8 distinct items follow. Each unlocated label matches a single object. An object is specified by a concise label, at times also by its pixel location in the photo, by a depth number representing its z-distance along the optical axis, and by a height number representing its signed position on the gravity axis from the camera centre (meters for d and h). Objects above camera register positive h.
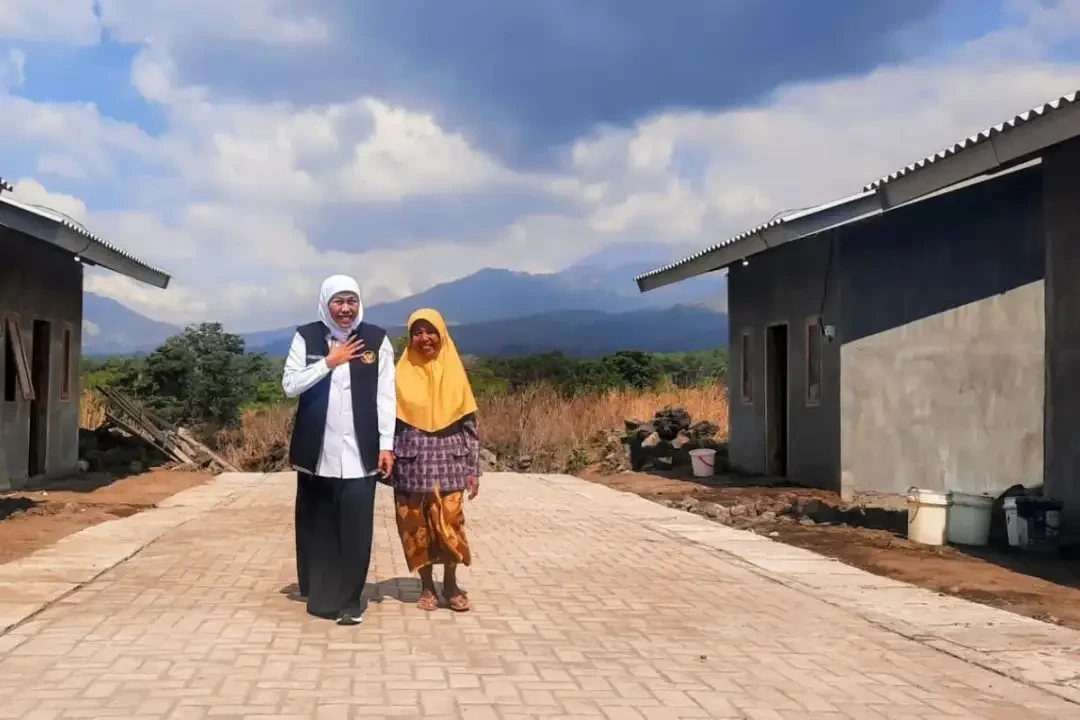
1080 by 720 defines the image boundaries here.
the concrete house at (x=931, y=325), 12.30 +1.09
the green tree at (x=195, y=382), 29.27 +0.80
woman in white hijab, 6.96 -0.14
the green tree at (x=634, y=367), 46.91 +2.13
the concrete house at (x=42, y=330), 13.78 +1.13
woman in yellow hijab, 7.28 -0.26
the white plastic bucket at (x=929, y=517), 10.62 -0.89
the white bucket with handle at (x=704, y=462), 18.20 -0.69
